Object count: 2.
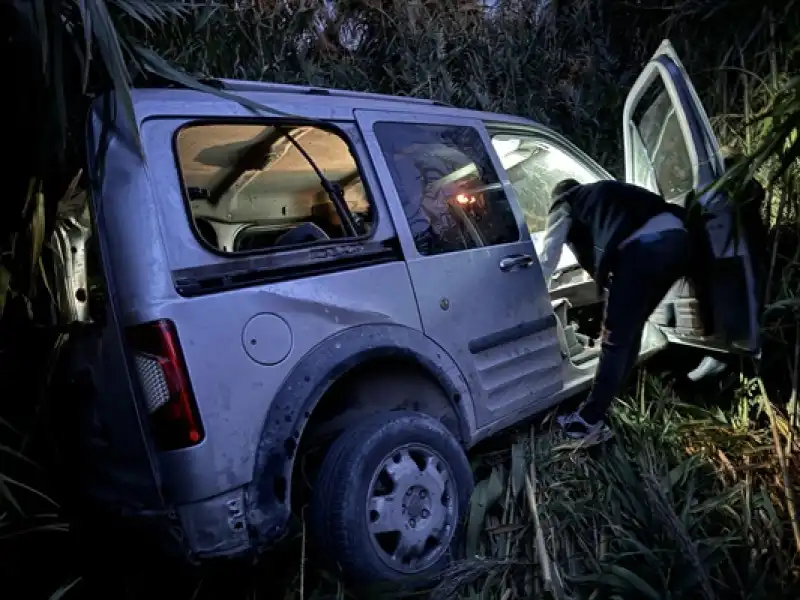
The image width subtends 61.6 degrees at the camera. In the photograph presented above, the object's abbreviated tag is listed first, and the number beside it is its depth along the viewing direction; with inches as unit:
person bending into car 122.7
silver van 81.3
